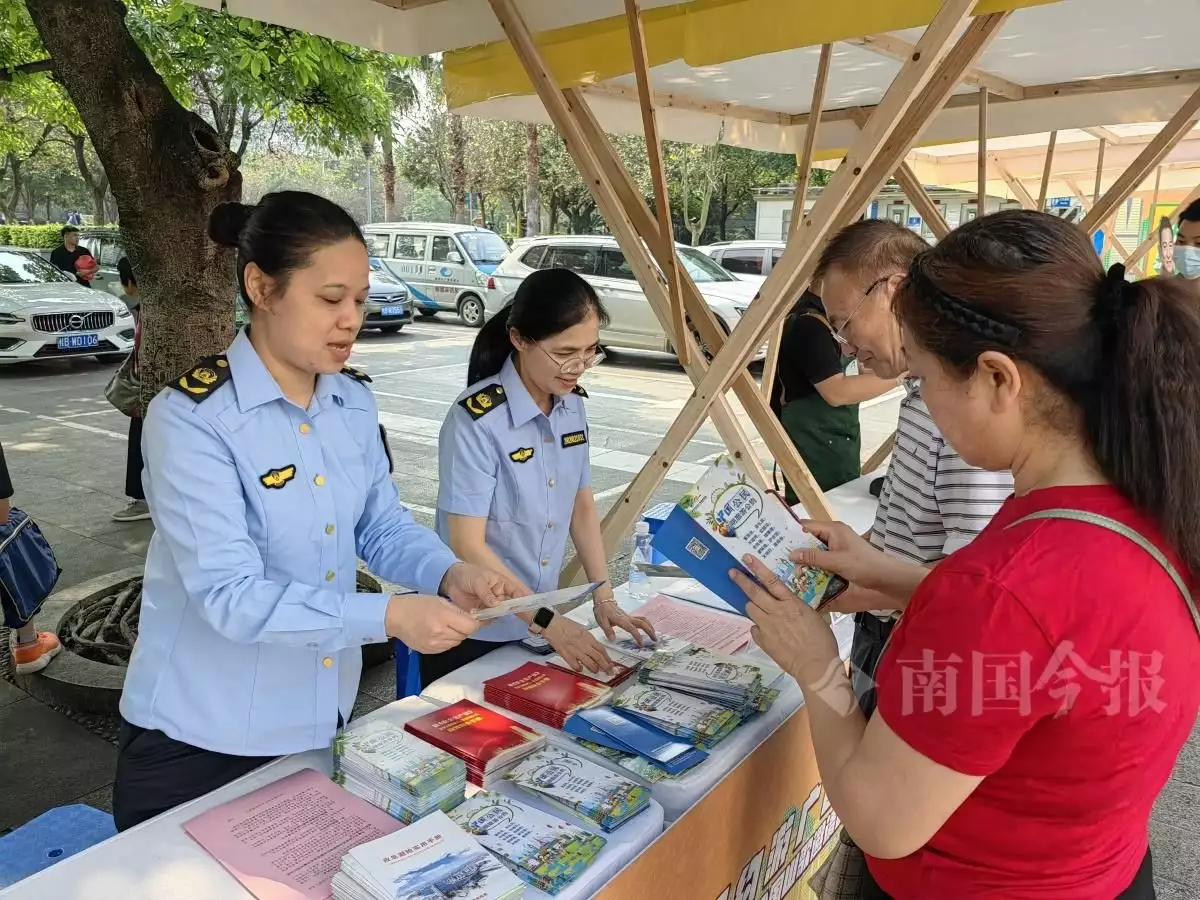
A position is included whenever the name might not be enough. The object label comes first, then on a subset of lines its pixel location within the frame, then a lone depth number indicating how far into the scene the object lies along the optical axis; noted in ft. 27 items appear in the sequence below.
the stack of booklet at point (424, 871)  3.44
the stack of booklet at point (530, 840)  3.70
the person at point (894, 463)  5.21
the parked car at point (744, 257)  41.16
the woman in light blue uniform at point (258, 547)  4.20
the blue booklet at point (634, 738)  4.55
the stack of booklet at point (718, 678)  5.11
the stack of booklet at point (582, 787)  4.07
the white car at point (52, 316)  31.91
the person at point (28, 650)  10.88
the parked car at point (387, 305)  44.57
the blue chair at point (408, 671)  6.94
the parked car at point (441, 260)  48.52
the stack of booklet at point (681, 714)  4.77
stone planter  10.44
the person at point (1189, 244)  13.08
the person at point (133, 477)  16.82
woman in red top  2.84
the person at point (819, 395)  10.31
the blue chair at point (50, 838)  5.50
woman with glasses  6.44
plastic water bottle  7.44
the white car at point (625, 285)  35.55
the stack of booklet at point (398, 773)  4.06
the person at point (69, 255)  37.60
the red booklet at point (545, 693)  5.04
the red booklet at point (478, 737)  4.41
